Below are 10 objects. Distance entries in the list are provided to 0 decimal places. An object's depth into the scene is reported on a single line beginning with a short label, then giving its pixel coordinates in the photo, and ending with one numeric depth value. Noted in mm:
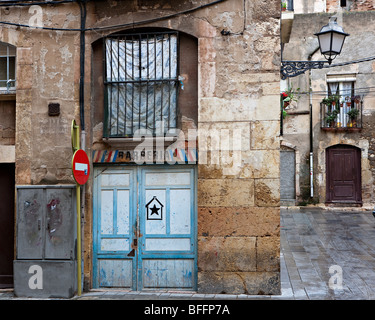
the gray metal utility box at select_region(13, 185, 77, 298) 7395
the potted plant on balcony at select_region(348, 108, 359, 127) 19219
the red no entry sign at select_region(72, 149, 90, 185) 6938
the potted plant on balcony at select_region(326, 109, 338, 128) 19406
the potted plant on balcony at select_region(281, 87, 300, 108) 10388
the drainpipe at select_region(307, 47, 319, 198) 19578
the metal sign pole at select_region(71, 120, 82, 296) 7341
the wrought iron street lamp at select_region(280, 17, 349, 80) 8594
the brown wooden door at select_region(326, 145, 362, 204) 19484
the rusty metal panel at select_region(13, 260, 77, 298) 7367
